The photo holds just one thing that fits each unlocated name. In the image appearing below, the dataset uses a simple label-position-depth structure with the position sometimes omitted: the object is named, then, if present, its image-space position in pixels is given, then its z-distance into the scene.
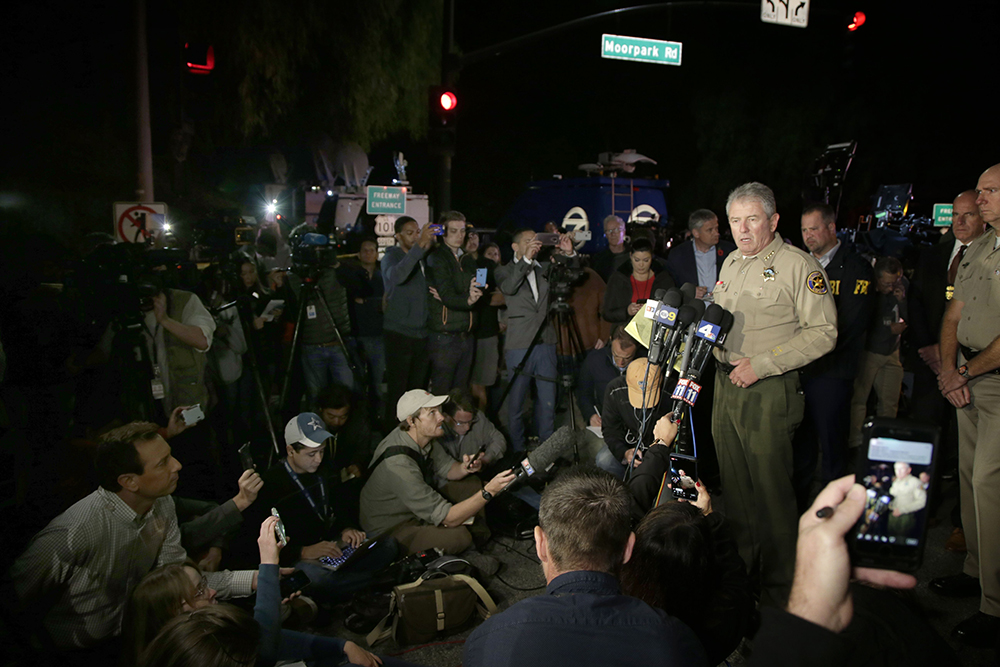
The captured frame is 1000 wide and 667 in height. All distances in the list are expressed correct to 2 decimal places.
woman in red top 5.48
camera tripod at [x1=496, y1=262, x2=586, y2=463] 5.59
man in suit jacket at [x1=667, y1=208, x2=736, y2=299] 5.32
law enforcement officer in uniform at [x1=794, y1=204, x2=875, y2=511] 3.95
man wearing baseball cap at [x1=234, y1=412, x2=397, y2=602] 3.44
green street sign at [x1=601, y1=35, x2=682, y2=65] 9.95
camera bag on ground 3.09
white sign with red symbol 5.26
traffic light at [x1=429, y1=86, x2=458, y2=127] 8.05
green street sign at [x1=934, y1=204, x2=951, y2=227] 10.63
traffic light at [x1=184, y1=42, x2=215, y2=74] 6.88
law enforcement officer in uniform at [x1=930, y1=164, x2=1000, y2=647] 2.96
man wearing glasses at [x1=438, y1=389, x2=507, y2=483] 4.57
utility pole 6.10
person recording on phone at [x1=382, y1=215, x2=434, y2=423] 5.68
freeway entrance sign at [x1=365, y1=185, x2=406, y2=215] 8.02
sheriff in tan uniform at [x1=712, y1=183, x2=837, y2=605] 3.04
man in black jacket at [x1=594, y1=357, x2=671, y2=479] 4.01
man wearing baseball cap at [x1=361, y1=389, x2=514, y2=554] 3.77
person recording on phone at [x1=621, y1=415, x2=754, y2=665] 2.20
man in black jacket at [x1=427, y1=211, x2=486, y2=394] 5.68
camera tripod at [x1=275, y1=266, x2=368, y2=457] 5.35
